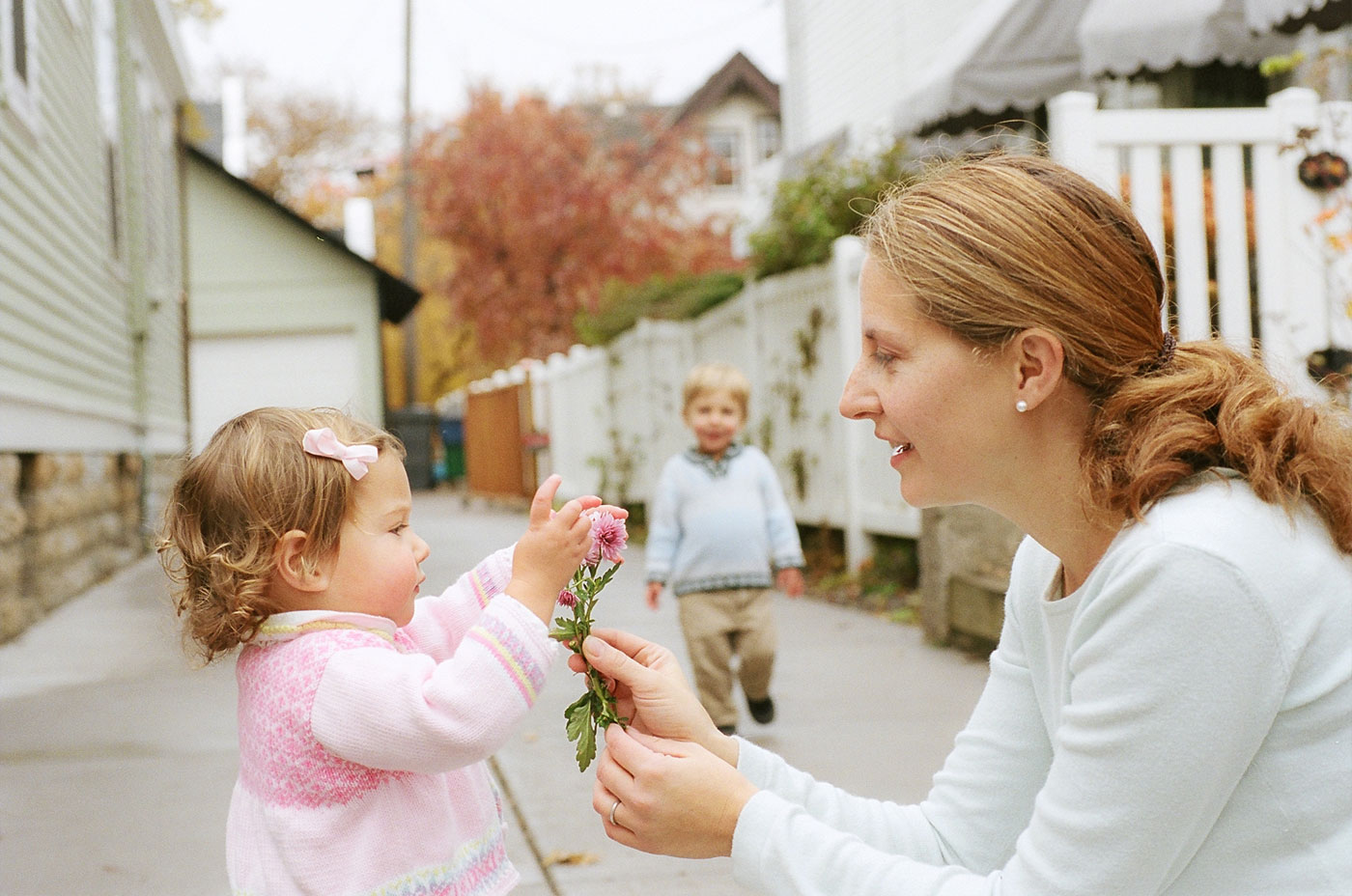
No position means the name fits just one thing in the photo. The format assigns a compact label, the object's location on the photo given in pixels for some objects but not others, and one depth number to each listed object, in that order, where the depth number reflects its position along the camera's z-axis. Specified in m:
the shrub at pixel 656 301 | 12.23
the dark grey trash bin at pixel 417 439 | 26.42
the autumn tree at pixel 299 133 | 36.12
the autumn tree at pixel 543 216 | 27.59
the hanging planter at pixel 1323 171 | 5.75
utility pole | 26.56
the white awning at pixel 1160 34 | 8.20
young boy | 5.09
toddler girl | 1.94
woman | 1.45
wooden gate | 19.38
